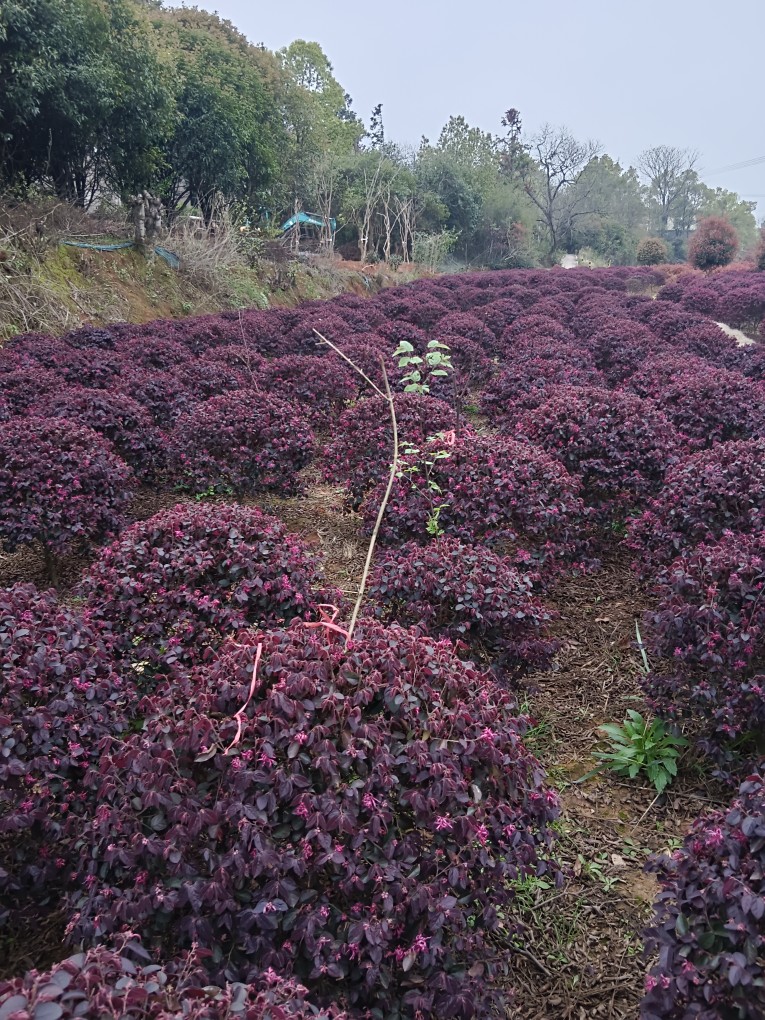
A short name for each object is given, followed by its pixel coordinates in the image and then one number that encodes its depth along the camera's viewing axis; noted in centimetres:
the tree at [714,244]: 2531
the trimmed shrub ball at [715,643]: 249
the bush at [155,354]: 687
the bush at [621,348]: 796
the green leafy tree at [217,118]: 1544
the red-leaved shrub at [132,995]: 93
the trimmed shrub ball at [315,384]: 640
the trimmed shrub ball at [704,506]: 335
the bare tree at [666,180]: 5616
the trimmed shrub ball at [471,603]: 277
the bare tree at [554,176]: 4128
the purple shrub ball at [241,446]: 476
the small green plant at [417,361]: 441
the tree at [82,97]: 1001
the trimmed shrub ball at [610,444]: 426
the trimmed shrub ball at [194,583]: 250
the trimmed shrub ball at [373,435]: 451
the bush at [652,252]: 2991
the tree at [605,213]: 4231
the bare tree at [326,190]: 2323
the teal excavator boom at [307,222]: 2259
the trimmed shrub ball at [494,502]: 357
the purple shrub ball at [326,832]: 145
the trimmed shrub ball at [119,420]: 480
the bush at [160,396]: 570
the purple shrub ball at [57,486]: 366
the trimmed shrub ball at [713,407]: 505
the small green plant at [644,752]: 277
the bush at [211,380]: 606
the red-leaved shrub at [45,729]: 189
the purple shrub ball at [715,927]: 131
